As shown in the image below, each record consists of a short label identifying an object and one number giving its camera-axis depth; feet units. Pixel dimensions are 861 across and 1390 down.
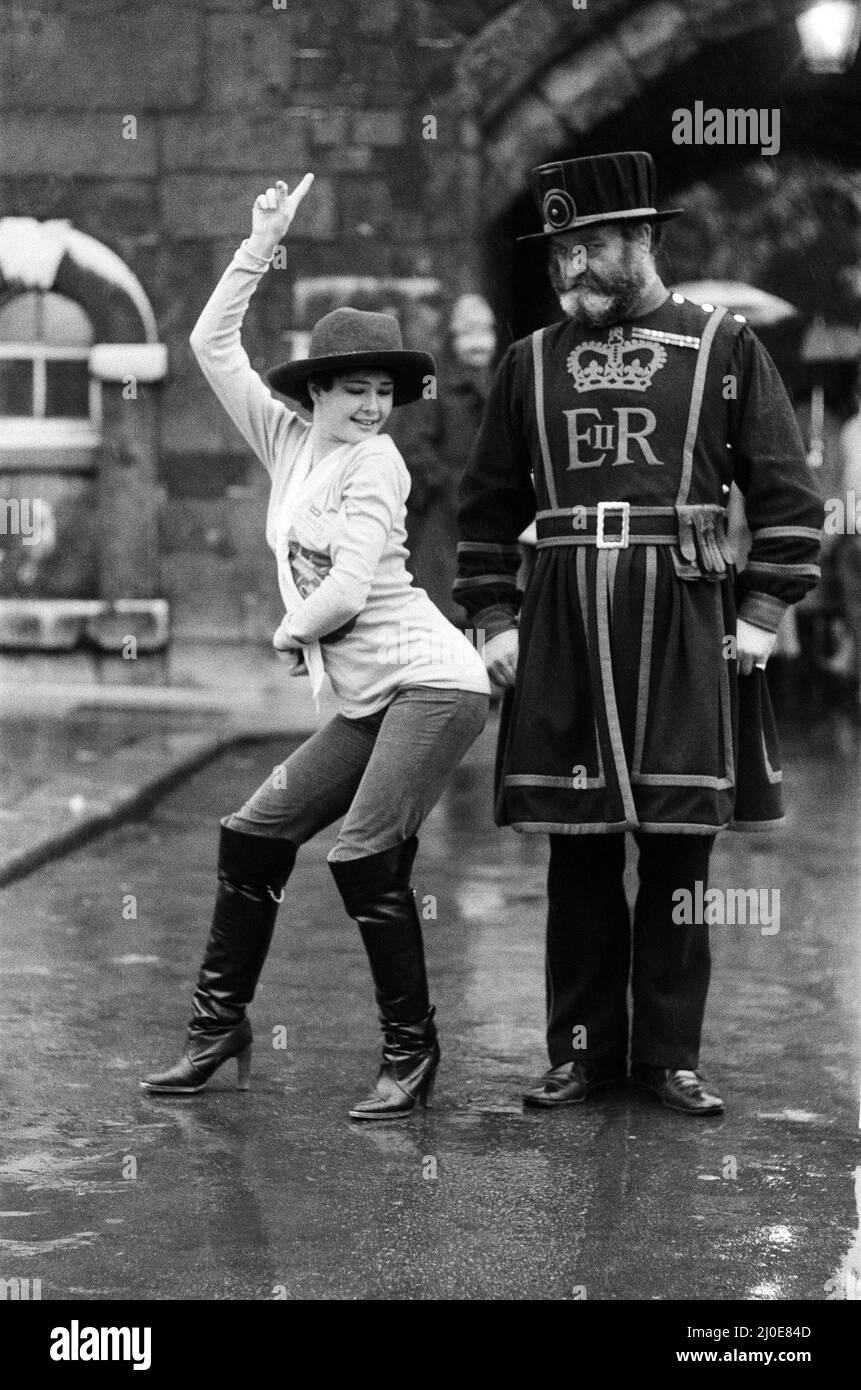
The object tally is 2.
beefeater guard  33.44
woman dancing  33.49
